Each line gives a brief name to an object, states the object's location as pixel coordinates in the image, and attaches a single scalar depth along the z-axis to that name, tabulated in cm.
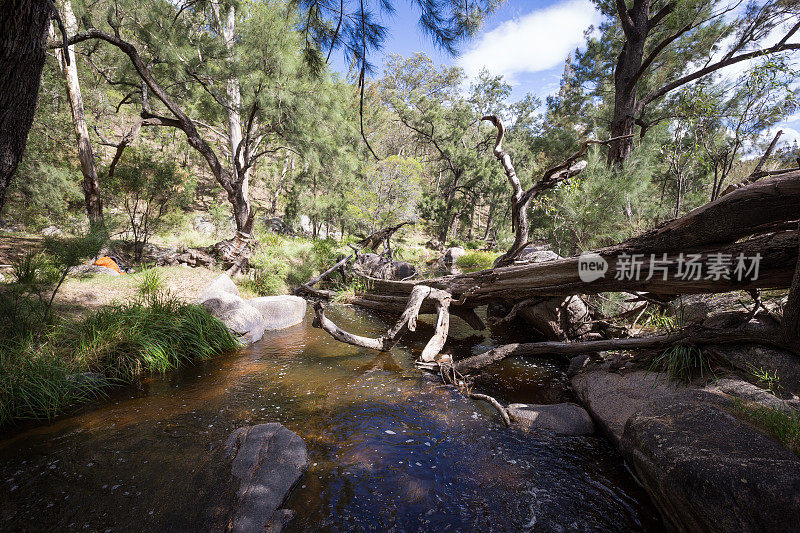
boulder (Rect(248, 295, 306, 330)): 647
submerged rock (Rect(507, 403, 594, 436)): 328
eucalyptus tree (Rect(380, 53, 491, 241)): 1964
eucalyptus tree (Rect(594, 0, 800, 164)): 612
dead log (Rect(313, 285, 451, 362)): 433
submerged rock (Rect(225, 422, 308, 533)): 199
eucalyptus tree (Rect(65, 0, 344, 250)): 748
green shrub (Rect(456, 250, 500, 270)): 1564
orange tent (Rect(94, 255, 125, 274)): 740
